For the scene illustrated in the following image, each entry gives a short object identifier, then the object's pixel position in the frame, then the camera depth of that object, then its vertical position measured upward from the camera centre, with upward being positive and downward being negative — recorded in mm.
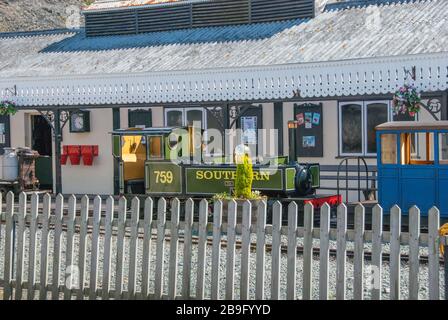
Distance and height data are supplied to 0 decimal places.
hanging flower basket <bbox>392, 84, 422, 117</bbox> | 15055 +809
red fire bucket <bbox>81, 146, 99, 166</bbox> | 20891 -205
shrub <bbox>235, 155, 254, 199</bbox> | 13500 -617
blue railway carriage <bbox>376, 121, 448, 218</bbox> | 12922 -411
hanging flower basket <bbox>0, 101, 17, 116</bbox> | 20578 +1100
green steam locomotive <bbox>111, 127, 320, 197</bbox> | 14367 -489
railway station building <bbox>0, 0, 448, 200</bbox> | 16094 +1579
